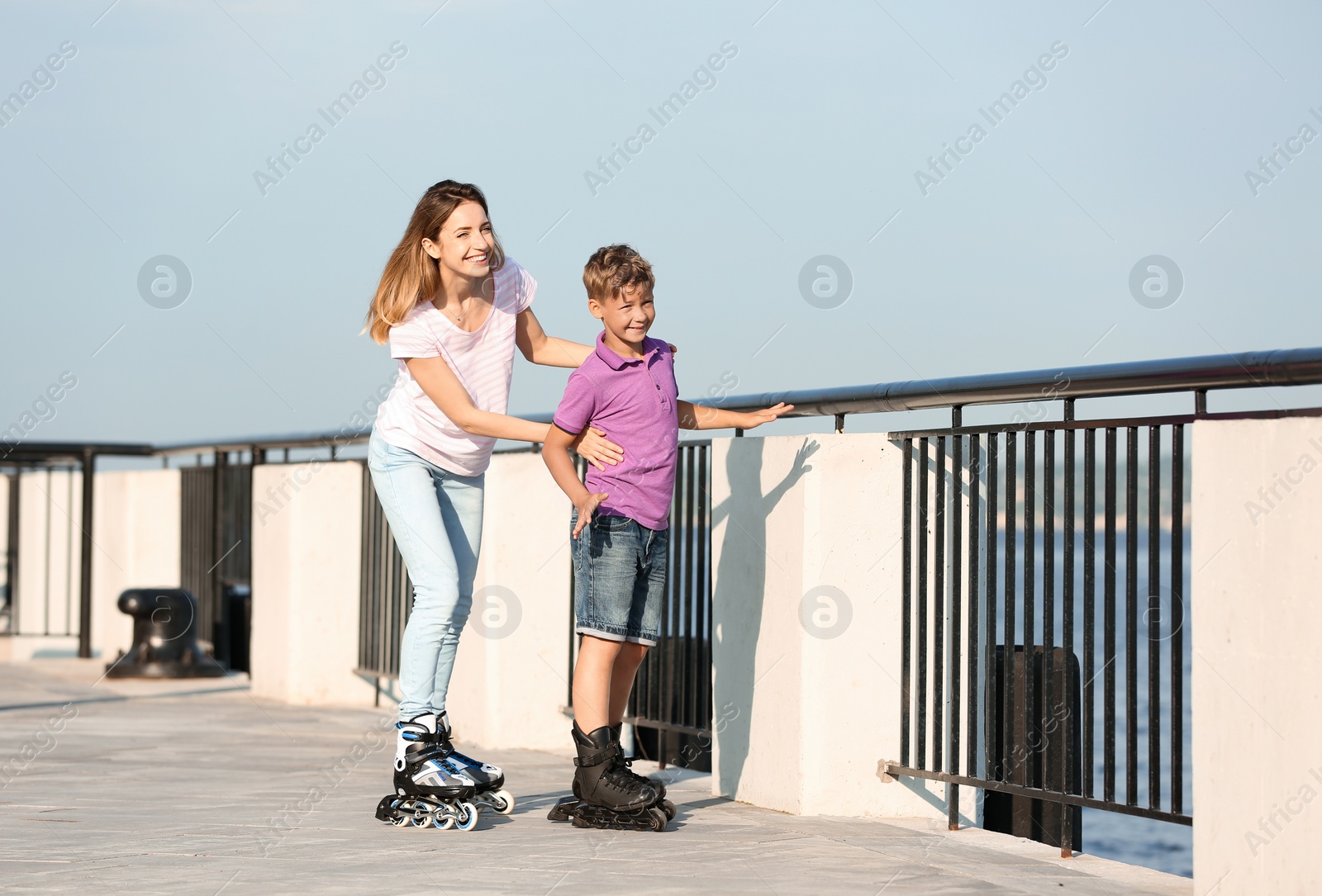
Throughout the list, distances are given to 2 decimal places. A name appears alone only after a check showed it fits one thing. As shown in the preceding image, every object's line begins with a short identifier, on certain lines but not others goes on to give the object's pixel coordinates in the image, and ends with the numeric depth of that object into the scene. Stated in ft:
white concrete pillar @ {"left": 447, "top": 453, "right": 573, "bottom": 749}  43.52
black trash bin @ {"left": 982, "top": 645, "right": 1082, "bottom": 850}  26.61
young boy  28.53
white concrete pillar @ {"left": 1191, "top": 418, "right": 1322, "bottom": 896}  20.12
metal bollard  63.72
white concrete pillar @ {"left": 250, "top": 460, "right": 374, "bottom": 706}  57.21
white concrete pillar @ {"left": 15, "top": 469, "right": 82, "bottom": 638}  87.15
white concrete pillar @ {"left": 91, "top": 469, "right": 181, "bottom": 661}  77.15
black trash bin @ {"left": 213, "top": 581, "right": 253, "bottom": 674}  69.77
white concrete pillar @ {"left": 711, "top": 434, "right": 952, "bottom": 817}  30.50
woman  28.58
